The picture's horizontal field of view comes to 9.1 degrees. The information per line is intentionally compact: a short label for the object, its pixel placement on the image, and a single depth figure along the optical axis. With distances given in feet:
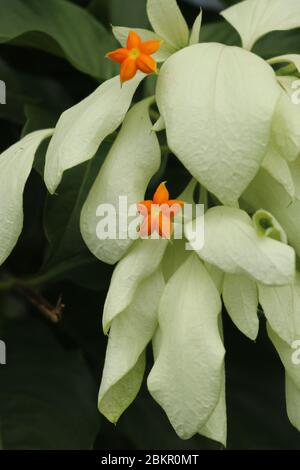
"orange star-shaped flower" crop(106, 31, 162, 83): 2.32
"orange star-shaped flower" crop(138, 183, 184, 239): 2.29
